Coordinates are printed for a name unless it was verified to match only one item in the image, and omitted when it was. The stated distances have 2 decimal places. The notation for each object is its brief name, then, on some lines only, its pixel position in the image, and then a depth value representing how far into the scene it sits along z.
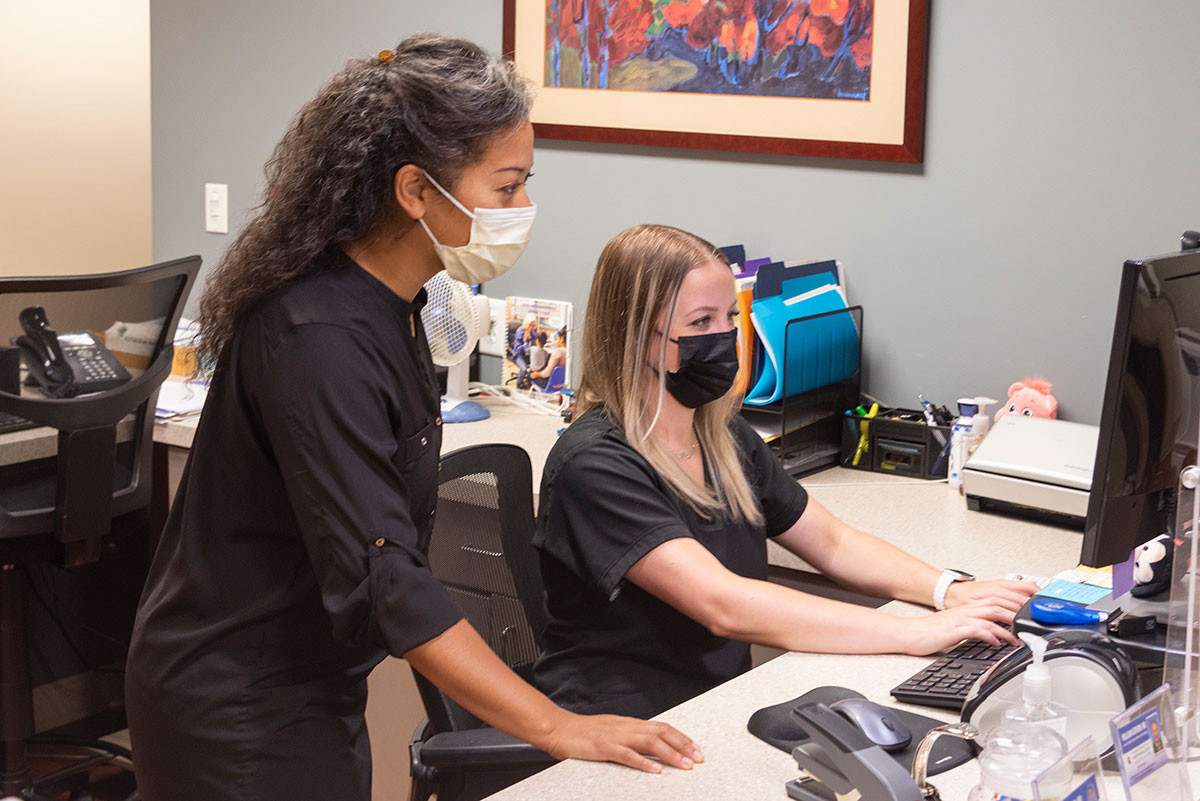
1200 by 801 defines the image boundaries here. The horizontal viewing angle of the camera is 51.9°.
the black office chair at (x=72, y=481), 2.30
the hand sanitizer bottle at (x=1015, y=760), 0.99
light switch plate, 3.49
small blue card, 1.54
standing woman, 1.21
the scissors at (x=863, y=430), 2.44
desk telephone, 2.27
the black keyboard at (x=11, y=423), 2.38
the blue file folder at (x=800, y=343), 2.31
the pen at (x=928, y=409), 2.39
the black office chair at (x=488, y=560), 1.61
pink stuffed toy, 2.31
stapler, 0.98
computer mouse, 1.24
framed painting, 2.40
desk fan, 2.66
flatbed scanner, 2.05
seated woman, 1.55
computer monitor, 1.31
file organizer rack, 2.34
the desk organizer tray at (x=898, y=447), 2.36
